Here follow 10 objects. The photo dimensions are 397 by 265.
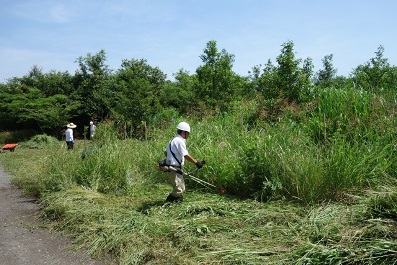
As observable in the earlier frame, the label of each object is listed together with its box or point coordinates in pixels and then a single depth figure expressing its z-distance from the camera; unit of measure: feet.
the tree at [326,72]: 81.00
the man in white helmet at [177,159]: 19.31
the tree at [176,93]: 83.51
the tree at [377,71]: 59.53
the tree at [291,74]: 38.58
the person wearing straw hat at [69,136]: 50.54
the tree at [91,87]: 84.28
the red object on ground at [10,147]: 57.72
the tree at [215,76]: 56.18
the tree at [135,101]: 67.36
